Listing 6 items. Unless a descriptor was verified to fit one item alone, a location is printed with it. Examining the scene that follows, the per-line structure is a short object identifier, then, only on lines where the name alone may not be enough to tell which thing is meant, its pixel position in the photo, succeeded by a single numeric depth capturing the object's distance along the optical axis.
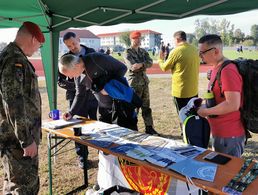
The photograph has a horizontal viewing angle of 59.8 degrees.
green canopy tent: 2.02
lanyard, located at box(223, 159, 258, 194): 1.15
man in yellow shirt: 3.14
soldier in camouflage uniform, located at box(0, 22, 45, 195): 1.54
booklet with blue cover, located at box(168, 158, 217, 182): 1.27
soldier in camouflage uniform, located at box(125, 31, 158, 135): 3.57
